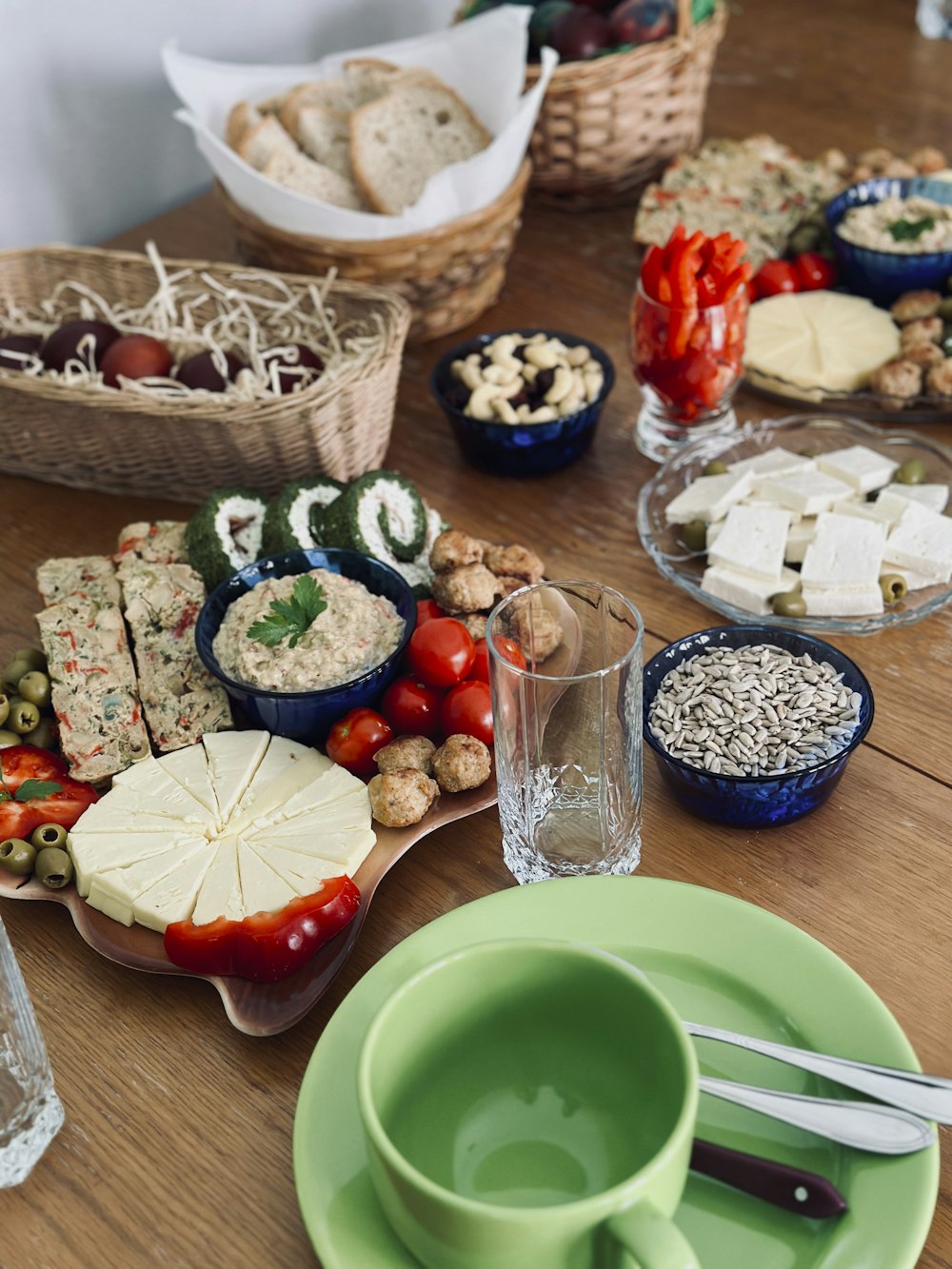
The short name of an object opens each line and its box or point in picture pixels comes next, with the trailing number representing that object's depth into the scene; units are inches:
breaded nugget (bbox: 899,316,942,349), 61.6
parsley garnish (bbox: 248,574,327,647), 44.5
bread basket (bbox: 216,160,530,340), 63.4
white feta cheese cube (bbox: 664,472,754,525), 53.4
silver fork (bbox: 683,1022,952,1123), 28.8
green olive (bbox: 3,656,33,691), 48.1
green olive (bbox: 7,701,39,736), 46.2
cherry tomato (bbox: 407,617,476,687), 44.9
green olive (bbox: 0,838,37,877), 40.4
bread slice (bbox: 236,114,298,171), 68.2
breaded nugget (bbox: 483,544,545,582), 51.2
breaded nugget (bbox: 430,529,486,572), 49.6
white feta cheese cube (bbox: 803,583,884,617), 48.7
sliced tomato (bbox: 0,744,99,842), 41.8
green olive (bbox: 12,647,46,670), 48.8
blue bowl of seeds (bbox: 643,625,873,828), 39.9
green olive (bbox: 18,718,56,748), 46.3
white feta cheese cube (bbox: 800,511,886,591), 48.9
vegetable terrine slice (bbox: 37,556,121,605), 51.1
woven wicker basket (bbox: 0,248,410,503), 54.0
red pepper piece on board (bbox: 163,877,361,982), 36.6
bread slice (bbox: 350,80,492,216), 68.4
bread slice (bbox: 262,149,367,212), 67.7
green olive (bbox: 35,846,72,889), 40.3
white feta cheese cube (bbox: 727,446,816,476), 55.2
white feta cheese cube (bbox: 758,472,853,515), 52.5
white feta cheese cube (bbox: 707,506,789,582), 50.1
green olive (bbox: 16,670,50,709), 47.0
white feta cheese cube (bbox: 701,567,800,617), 49.6
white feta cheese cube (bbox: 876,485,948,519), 53.2
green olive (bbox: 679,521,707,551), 52.9
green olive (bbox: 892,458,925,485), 55.0
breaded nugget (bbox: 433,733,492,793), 41.9
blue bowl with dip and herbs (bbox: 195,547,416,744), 44.0
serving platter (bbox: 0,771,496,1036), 36.5
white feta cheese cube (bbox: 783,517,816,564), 51.1
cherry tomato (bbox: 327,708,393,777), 43.6
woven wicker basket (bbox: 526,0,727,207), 73.2
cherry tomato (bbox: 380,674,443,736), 45.0
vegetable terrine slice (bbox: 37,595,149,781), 44.8
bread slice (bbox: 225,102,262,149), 69.8
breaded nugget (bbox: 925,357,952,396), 59.6
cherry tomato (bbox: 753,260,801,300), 67.7
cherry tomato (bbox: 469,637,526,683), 46.3
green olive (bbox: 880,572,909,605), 49.3
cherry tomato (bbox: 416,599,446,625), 49.2
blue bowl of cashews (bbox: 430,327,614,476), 57.9
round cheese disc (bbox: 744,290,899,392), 61.5
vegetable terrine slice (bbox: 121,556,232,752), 45.9
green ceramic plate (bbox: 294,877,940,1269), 27.3
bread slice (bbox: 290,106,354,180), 70.9
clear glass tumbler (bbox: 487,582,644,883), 37.4
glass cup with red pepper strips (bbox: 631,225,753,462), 56.7
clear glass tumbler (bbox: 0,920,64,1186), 32.7
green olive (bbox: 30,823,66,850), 41.1
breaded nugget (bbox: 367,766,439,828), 40.8
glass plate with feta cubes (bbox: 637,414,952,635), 49.2
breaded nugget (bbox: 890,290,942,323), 63.7
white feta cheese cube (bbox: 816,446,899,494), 54.2
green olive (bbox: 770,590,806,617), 48.9
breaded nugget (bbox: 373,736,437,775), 42.7
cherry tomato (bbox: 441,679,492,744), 43.8
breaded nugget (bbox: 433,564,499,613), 48.6
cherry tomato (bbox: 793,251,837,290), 68.4
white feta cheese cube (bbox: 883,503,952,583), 49.5
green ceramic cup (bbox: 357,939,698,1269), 26.6
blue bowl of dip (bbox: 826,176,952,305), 64.7
